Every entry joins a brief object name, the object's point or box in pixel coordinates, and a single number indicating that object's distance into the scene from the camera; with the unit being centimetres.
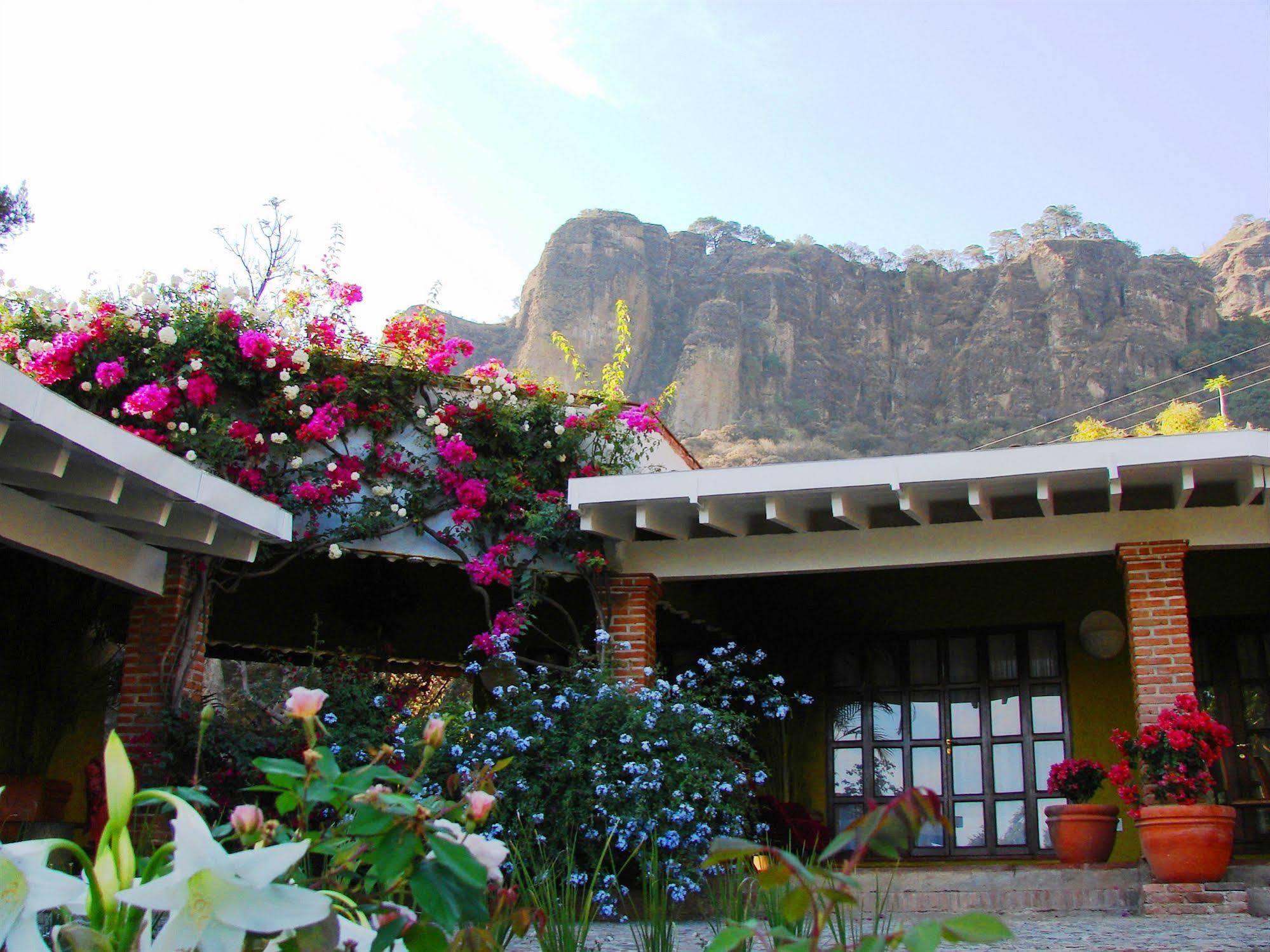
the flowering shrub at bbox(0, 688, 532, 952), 96
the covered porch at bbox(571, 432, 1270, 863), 606
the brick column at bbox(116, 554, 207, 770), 614
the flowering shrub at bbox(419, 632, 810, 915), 523
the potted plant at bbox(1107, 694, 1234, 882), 551
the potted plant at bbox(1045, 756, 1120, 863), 634
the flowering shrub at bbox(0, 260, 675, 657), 667
